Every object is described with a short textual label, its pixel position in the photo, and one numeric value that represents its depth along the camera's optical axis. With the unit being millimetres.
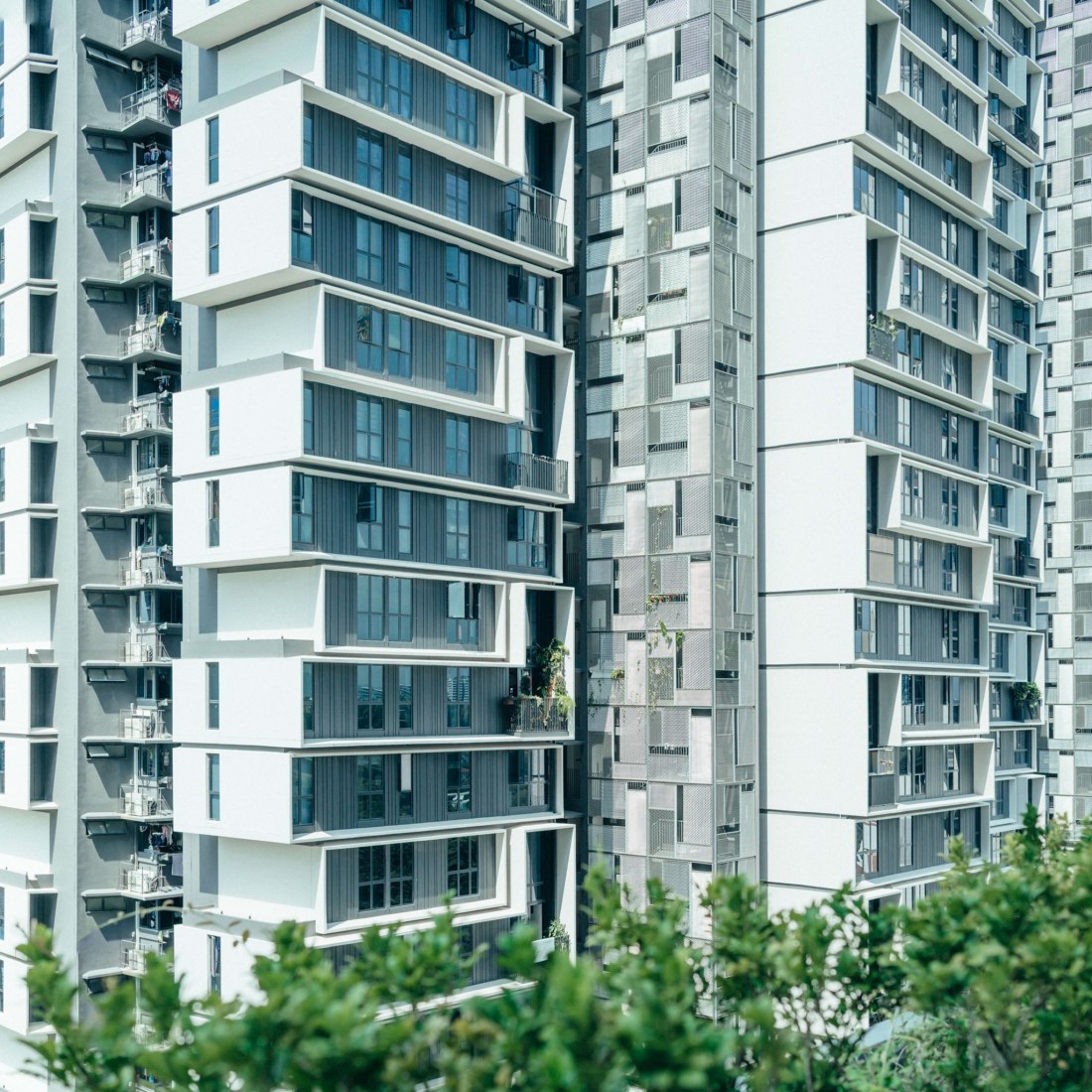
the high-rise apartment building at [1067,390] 71250
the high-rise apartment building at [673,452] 44438
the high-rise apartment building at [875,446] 45250
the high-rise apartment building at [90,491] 45844
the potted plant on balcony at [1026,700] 66312
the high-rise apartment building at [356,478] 36719
